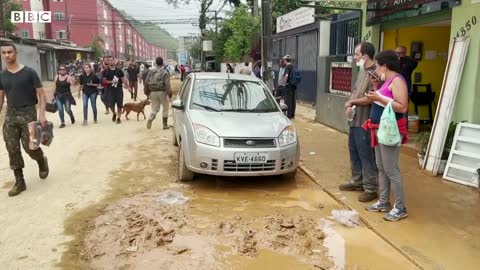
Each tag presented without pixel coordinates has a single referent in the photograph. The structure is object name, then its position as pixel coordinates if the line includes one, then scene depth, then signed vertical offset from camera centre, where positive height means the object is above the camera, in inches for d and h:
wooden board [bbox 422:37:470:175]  265.3 -22.5
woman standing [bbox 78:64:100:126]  486.9 -21.6
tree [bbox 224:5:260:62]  1059.9 +75.4
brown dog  519.8 -46.5
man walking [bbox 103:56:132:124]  501.4 -23.4
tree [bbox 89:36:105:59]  2248.0 +82.3
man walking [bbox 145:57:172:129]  442.0 -21.7
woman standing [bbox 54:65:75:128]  474.6 -27.0
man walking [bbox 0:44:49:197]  236.2 -20.2
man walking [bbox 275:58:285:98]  494.1 -21.0
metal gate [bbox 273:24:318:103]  631.8 +13.5
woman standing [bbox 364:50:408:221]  187.5 -19.4
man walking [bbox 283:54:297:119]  484.1 -24.8
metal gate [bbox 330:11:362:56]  427.8 +29.7
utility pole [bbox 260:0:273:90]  436.8 +21.1
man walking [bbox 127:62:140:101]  751.7 -19.1
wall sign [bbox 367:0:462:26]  288.5 +38.2
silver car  233.1 -36.1
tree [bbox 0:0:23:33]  1756.9 +216.2
